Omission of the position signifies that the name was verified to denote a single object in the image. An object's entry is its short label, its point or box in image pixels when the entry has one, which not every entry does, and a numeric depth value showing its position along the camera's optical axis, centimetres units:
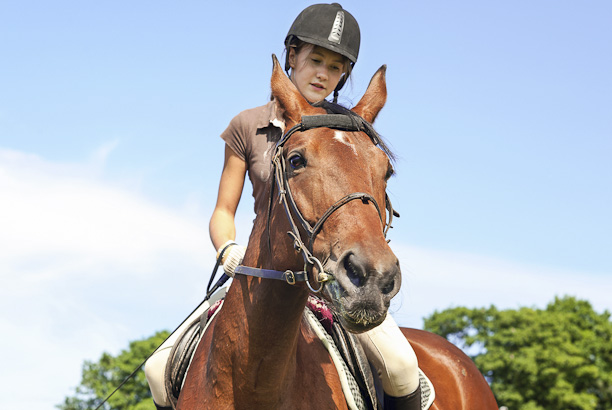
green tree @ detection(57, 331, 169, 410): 5047
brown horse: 370
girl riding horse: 559
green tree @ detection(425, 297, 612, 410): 4594
